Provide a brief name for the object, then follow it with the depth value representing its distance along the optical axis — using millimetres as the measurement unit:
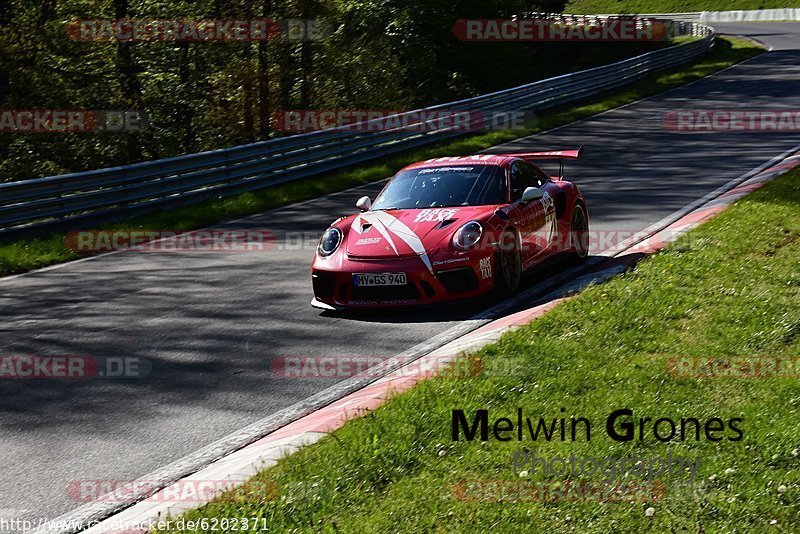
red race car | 18250
